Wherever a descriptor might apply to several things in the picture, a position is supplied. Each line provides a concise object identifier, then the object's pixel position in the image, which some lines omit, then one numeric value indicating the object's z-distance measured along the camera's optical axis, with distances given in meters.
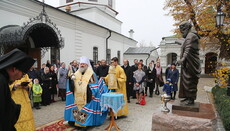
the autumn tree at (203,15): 8.95
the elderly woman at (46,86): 7.46
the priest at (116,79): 5.72
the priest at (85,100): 4.58
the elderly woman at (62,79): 8.21
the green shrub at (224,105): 4.22
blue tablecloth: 4.40
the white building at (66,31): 7.57
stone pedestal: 3.00
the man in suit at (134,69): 9.11
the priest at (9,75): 1.58
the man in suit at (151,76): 9.50
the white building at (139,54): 22.39
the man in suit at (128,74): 8.26
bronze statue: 3.46
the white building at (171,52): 22.64
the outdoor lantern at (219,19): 7.64
